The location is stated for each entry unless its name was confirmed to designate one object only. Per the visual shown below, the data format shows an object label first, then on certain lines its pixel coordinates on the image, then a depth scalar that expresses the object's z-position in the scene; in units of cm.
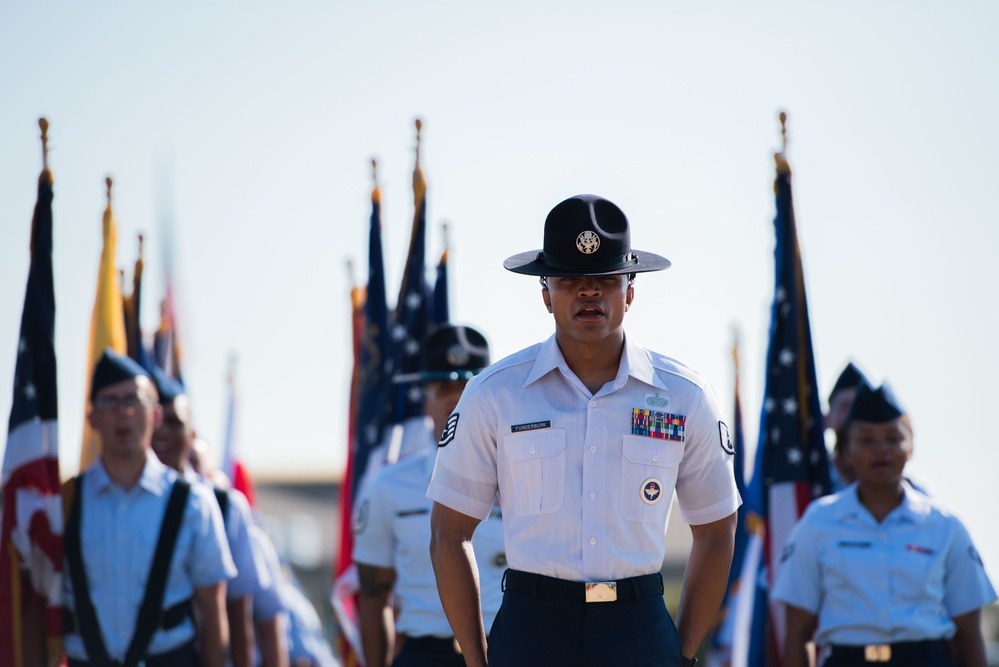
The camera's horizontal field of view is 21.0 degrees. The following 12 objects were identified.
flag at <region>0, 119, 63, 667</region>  1248
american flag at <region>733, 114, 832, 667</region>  1585
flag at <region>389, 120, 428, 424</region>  1810
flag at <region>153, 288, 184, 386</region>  1954
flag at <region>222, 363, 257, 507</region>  2199
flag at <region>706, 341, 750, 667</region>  1654
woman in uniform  1229
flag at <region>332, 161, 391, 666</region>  1819
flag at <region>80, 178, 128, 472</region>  1549
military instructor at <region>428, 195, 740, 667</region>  743
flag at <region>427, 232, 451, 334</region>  1926
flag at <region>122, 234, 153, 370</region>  1785
